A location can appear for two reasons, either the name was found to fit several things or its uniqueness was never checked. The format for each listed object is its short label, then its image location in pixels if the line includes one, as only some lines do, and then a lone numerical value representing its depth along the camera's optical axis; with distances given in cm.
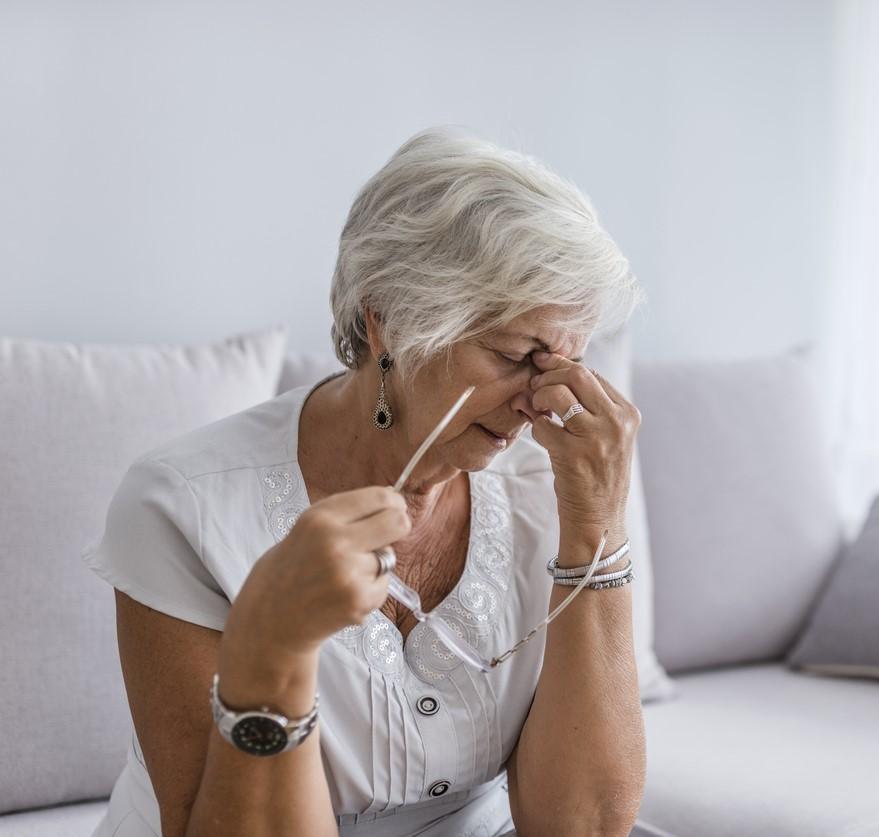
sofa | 145
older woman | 114
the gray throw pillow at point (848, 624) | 201
